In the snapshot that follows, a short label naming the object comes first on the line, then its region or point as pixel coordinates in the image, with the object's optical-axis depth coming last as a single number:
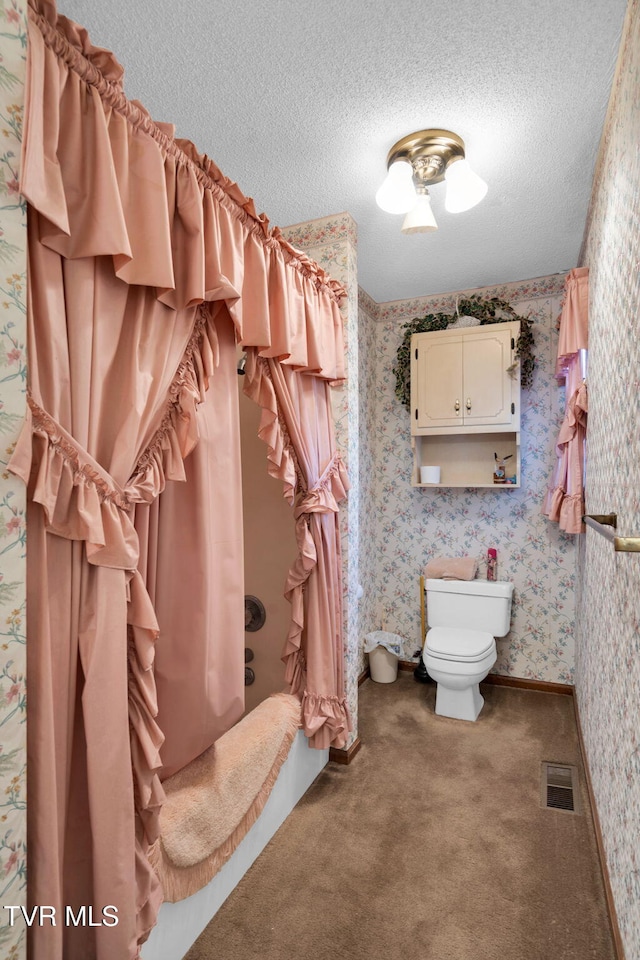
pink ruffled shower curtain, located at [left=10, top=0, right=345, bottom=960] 1.03
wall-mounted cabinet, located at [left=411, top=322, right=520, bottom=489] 3.28
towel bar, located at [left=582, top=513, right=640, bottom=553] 0.98
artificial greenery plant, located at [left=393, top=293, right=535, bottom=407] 3.34
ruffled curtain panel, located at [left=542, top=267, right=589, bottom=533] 2.64
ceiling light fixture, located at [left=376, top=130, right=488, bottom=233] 1.96
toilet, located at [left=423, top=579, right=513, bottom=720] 2.91
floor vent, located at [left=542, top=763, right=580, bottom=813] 2.23
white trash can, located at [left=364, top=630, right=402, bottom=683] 3.56
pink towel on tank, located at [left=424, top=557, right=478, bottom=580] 3.46
